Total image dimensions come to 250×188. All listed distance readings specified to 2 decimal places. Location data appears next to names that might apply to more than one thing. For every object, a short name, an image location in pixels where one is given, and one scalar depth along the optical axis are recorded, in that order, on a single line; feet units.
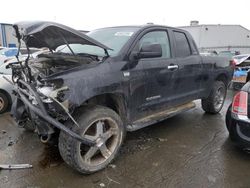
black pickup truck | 8.97
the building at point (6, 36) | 60.49
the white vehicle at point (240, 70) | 26.27
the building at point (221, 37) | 86.07
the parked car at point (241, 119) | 10.97
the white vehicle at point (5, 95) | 18.24
